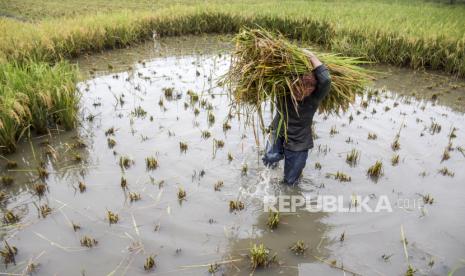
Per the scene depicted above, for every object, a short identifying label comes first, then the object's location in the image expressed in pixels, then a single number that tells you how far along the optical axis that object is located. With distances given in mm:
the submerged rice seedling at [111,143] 3912
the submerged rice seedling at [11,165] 3445
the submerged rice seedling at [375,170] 3389
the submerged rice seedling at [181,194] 3048
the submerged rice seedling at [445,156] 3752
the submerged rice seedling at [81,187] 3115
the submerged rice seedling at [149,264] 2311
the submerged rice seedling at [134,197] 3008
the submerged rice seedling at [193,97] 5212
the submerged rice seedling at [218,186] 3178
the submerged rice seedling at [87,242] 2480
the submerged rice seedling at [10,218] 2684
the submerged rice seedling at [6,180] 3166
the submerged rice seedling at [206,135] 4160
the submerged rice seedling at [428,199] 3033
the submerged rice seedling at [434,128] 4379
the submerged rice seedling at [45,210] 2785
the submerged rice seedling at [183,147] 3859
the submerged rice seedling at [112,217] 2715
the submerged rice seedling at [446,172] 3475
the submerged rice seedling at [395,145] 3938
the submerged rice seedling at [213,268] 2314
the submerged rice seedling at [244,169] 3458
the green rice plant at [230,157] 3662
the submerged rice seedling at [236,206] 2913
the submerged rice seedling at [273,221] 2717
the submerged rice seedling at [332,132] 4289
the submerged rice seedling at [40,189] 3051
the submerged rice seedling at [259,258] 2332
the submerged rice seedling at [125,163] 3509
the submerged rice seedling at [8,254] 2328
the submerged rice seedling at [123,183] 3174
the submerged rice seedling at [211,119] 4555
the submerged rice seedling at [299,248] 2503
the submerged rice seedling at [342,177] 3357
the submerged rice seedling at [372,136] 4176
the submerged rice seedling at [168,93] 5355
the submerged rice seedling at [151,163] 3494
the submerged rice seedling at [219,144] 3943
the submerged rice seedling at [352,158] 3650
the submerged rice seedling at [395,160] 3631
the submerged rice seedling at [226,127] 4337
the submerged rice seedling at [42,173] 3275
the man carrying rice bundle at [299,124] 2586
